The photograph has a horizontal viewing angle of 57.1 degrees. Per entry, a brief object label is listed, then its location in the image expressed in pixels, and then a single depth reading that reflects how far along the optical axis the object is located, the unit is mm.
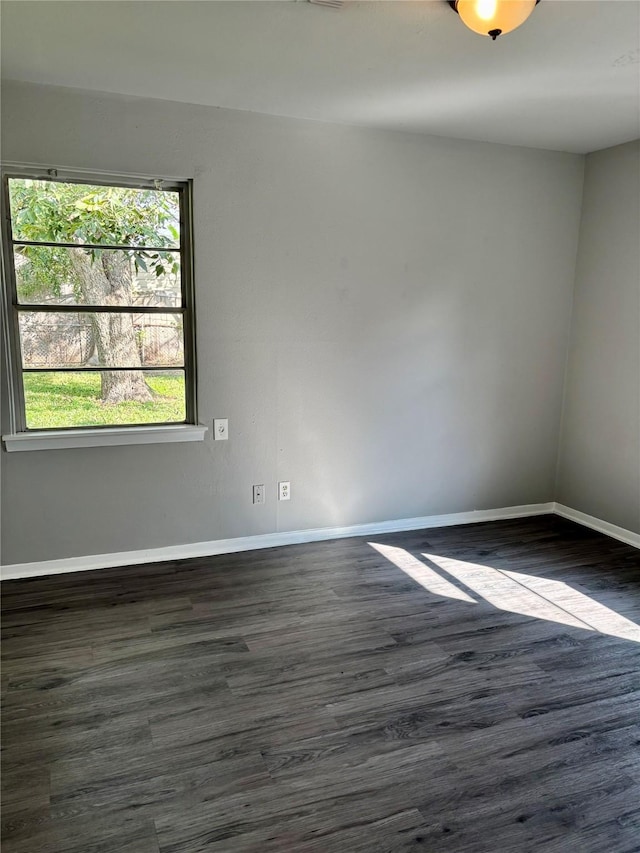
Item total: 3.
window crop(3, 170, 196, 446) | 2975
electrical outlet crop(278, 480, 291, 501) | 3605
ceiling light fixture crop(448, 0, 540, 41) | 1914
